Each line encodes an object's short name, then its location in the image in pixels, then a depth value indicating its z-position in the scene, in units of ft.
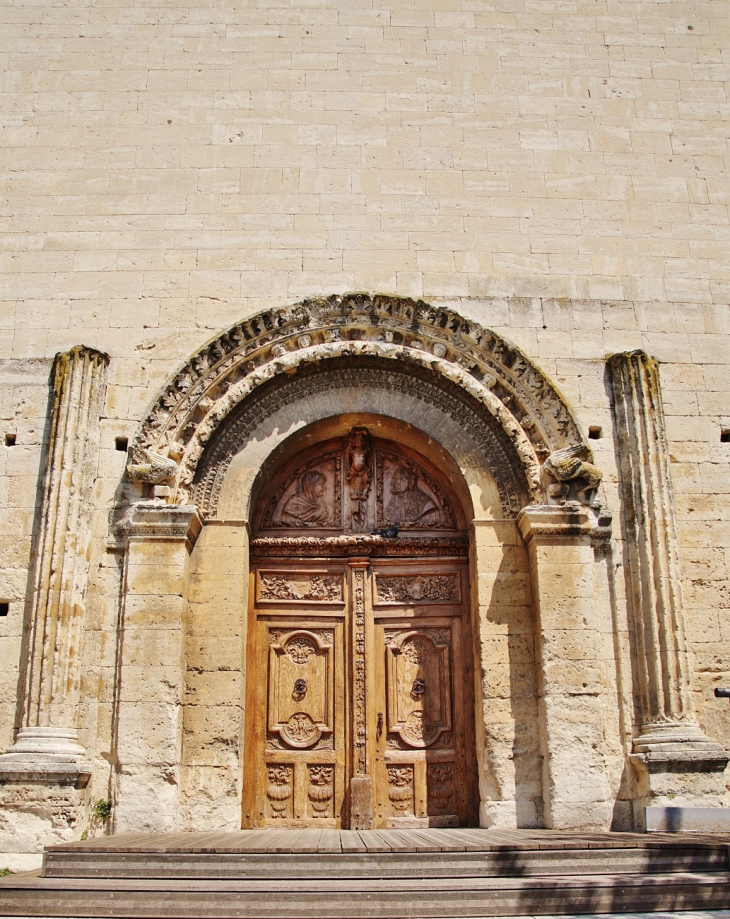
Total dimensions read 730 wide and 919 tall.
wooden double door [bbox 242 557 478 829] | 23.89
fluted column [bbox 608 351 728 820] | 22.07
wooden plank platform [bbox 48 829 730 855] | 17.81
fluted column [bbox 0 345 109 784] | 21.71
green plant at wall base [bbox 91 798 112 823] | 21.88
